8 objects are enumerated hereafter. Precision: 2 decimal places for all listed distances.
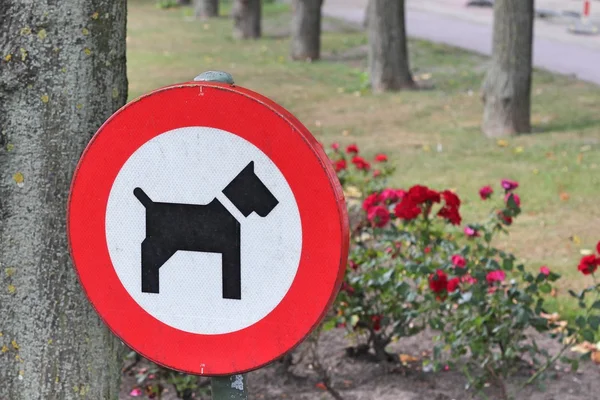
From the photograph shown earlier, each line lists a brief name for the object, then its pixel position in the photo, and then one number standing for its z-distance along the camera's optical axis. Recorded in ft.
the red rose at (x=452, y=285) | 26.50
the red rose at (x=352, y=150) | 36.14
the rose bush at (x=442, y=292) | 26.47
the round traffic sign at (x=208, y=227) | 13.20
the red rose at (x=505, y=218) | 28.61
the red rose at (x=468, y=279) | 27.69
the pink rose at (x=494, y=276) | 26.50
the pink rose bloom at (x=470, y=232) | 28.33
